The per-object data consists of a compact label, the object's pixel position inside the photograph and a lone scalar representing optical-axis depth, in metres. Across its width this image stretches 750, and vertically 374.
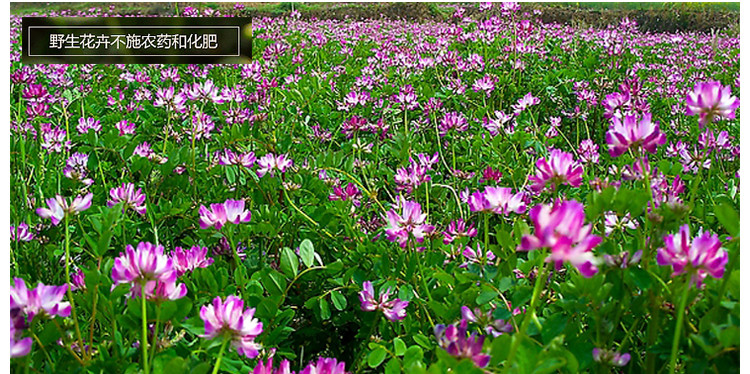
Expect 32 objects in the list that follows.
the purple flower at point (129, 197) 0.44
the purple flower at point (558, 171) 0.30
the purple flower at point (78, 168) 0.52
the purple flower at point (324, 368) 0.29
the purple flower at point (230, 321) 0.27
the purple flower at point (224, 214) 0.36
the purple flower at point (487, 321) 0.32
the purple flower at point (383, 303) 0.37
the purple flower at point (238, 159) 0.49
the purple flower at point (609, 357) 0.29
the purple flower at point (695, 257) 0.25
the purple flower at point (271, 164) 0.49
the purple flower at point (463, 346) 0.26
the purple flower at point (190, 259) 0.36
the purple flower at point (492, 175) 0.53
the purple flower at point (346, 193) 0.50
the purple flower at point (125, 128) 0.63
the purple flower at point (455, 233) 0.42
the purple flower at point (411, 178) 0.49
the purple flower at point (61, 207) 0.35
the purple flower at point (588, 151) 0.58
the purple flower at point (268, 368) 0.29
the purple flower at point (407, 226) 0.39
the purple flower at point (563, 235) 0.21
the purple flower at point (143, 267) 0.27
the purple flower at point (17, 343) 0.26
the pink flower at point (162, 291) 0.28
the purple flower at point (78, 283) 0.36
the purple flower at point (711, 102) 0.29
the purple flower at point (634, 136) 0.29
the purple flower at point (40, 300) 0.27
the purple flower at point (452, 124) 0.66
